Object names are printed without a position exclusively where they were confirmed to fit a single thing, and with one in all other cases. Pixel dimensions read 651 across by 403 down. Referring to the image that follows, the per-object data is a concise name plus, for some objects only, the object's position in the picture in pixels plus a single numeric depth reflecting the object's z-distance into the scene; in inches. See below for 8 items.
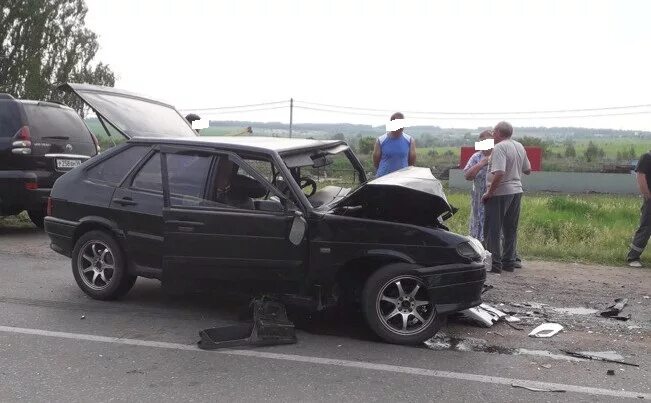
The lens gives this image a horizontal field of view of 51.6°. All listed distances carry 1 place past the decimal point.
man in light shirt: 309.9
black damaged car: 205.9
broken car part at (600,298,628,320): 245.5
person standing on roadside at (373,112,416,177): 331.3
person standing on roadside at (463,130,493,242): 335.3
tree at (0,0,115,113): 941.8
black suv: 362.3
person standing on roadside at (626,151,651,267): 327.9
